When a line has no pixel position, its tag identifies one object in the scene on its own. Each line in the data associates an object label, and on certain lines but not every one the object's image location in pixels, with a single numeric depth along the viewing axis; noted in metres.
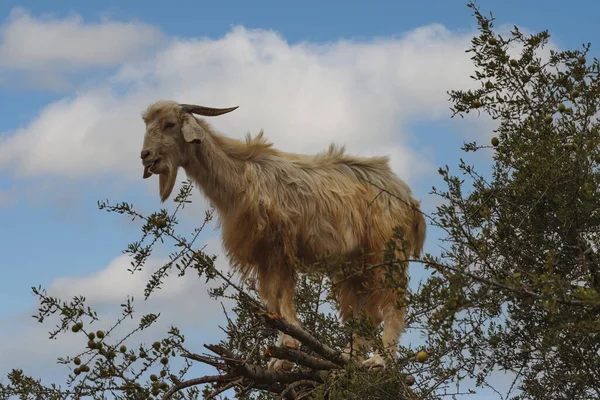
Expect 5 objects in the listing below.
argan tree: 11.58
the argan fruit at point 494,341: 9.63
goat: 14.02
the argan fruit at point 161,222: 11.71
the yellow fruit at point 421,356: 11.09
